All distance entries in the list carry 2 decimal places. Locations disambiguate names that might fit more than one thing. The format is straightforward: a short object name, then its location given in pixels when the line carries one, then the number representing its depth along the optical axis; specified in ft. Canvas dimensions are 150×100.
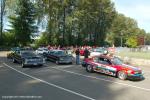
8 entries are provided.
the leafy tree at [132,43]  112.99
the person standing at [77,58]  36.64
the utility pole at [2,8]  93.34
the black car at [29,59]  31.94
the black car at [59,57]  36.10
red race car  24.19
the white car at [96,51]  53.06
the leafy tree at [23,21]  84.05
